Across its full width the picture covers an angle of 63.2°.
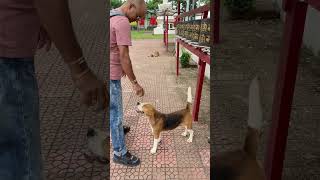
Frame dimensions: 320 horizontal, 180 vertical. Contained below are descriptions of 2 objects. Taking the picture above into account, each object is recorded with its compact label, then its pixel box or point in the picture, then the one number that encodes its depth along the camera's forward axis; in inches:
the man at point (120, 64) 74.0
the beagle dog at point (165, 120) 94.5
